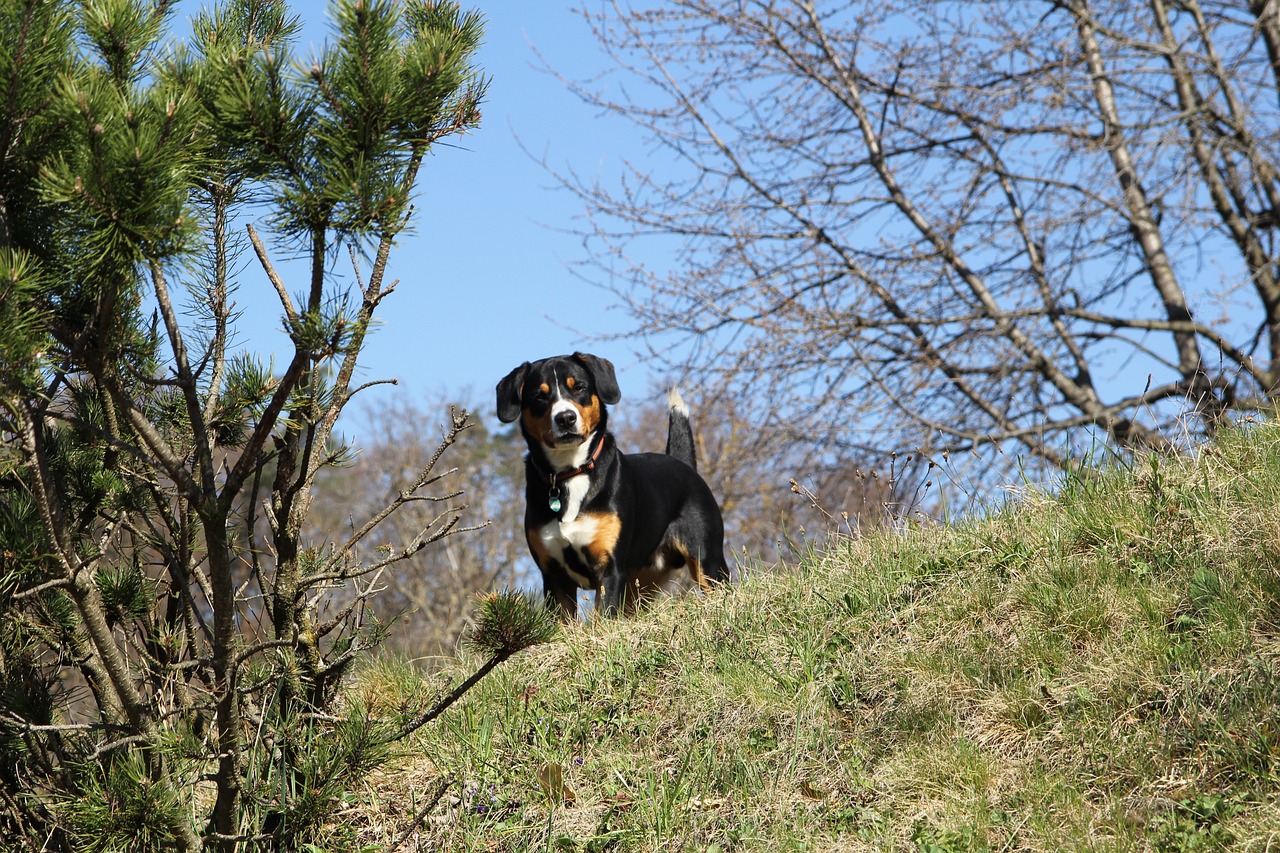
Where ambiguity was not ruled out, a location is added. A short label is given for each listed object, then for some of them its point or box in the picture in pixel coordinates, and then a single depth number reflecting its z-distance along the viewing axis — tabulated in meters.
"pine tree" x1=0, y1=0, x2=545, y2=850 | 5.18
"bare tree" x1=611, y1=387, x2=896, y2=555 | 20.58
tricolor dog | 11.18
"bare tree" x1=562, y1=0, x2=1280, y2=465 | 19.39
